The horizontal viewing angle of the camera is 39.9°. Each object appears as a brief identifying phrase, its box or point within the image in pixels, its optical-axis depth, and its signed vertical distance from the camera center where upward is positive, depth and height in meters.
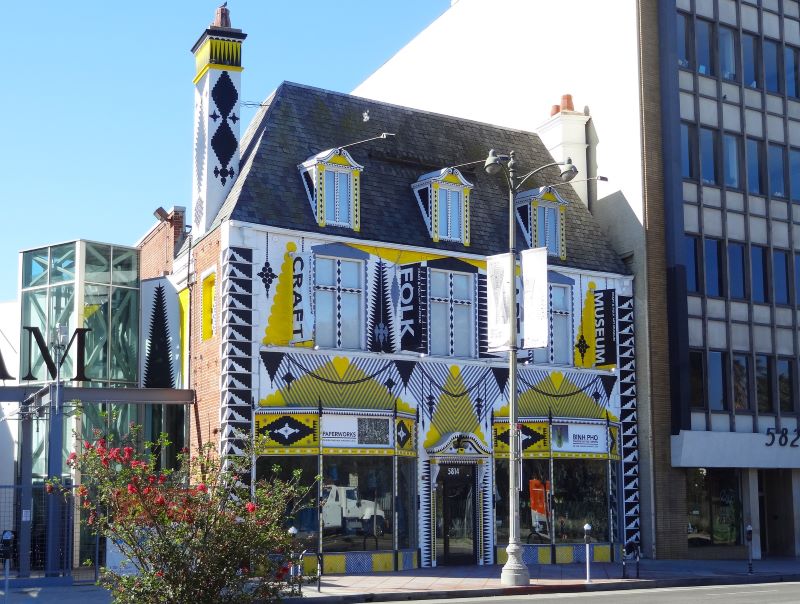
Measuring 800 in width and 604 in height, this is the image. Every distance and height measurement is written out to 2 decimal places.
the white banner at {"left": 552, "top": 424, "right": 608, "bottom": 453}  29.64 +0.34
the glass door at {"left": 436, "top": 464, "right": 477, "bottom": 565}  27.50 -1.60
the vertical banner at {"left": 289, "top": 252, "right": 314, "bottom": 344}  25.83 +3.56
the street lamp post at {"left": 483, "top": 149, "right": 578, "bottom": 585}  22.58 +0.34
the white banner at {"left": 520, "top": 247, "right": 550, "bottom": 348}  24.52 +3.43
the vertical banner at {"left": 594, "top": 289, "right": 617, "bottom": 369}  30.75 +3.37
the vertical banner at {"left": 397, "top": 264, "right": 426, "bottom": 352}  27.44 +3.53
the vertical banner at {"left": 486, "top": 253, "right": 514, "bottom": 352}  24.47 +3.40
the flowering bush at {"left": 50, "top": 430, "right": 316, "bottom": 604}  13.73 -1.02
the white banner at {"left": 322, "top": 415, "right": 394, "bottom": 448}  25.75 +0.49
